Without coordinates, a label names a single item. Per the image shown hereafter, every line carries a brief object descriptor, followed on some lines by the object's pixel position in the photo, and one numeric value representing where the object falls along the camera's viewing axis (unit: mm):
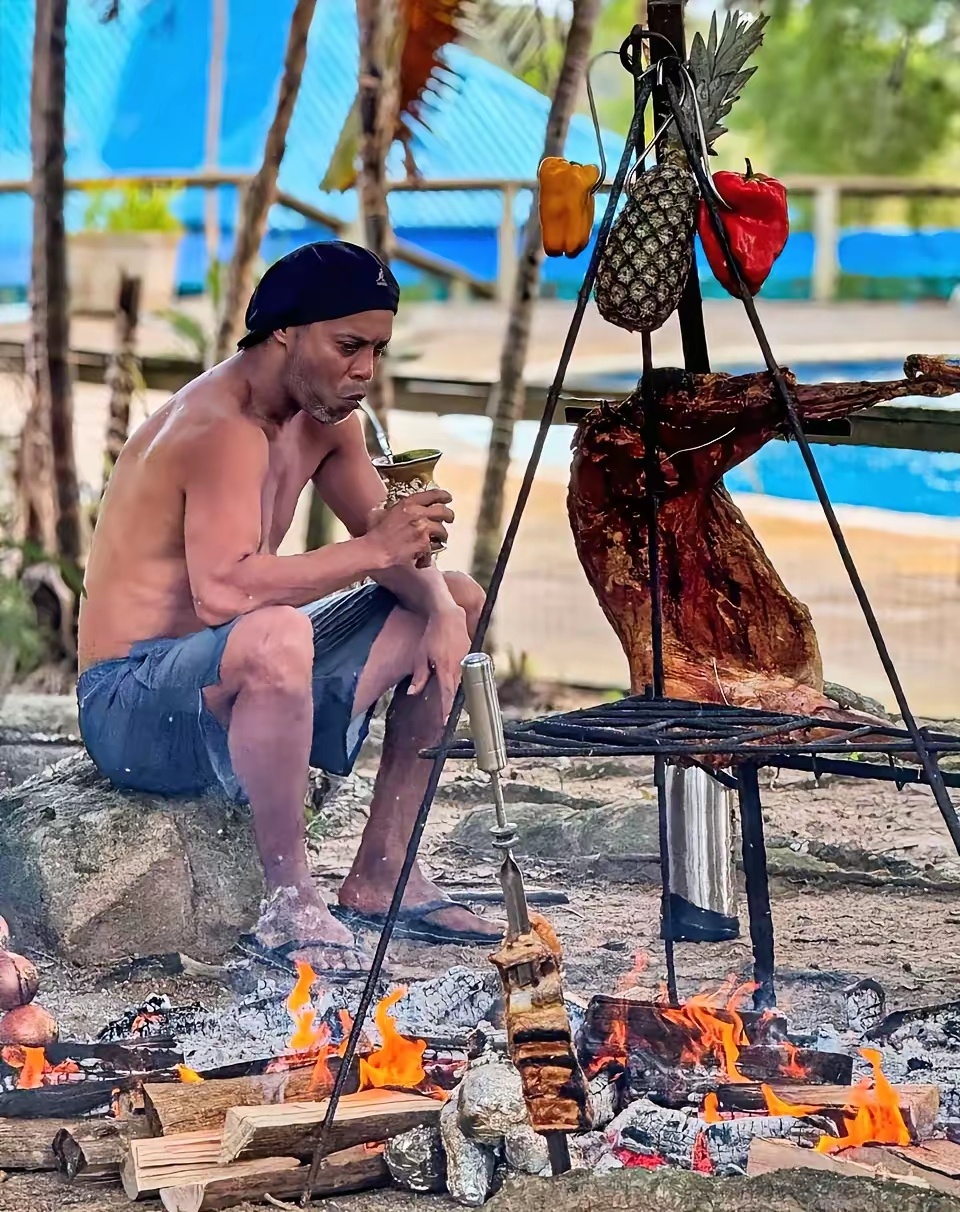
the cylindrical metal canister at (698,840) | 8414
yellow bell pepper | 6766
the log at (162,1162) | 6250
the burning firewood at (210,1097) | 6598
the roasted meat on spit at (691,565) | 7426
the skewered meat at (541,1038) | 6121
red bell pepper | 6805
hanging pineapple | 6648
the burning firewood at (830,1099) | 6492
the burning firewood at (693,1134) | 6465
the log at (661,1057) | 6945
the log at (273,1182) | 6156
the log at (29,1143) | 6605
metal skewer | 5961
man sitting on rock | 8289
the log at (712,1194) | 5711
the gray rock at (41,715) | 13062
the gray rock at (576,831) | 11008
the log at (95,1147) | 6488
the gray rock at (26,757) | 11305
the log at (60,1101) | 6970
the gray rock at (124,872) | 8727
